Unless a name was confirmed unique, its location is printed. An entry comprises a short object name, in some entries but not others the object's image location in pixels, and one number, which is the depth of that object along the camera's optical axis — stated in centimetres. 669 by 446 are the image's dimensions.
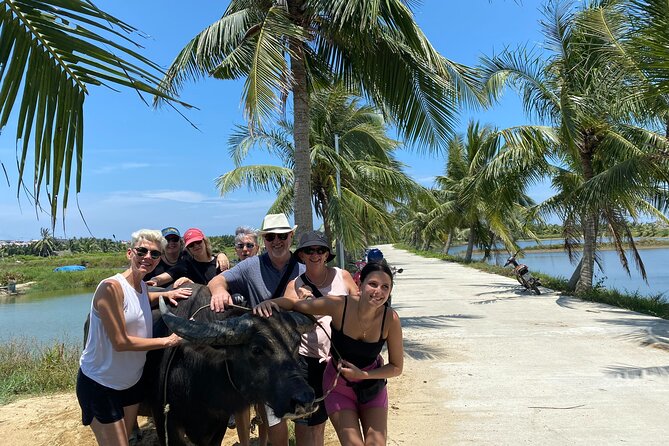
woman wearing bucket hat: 353
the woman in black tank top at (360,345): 327
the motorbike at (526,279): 1586
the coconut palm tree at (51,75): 157
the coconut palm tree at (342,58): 777
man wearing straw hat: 382
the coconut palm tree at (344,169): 1545
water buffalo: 293
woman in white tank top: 297
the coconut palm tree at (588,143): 1065
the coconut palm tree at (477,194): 1563
